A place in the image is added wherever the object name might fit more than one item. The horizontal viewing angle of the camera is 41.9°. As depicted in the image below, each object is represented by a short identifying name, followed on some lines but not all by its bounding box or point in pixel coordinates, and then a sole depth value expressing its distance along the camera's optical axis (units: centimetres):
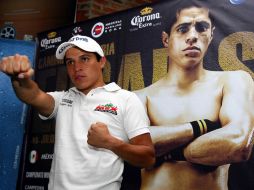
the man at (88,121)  140
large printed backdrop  159
